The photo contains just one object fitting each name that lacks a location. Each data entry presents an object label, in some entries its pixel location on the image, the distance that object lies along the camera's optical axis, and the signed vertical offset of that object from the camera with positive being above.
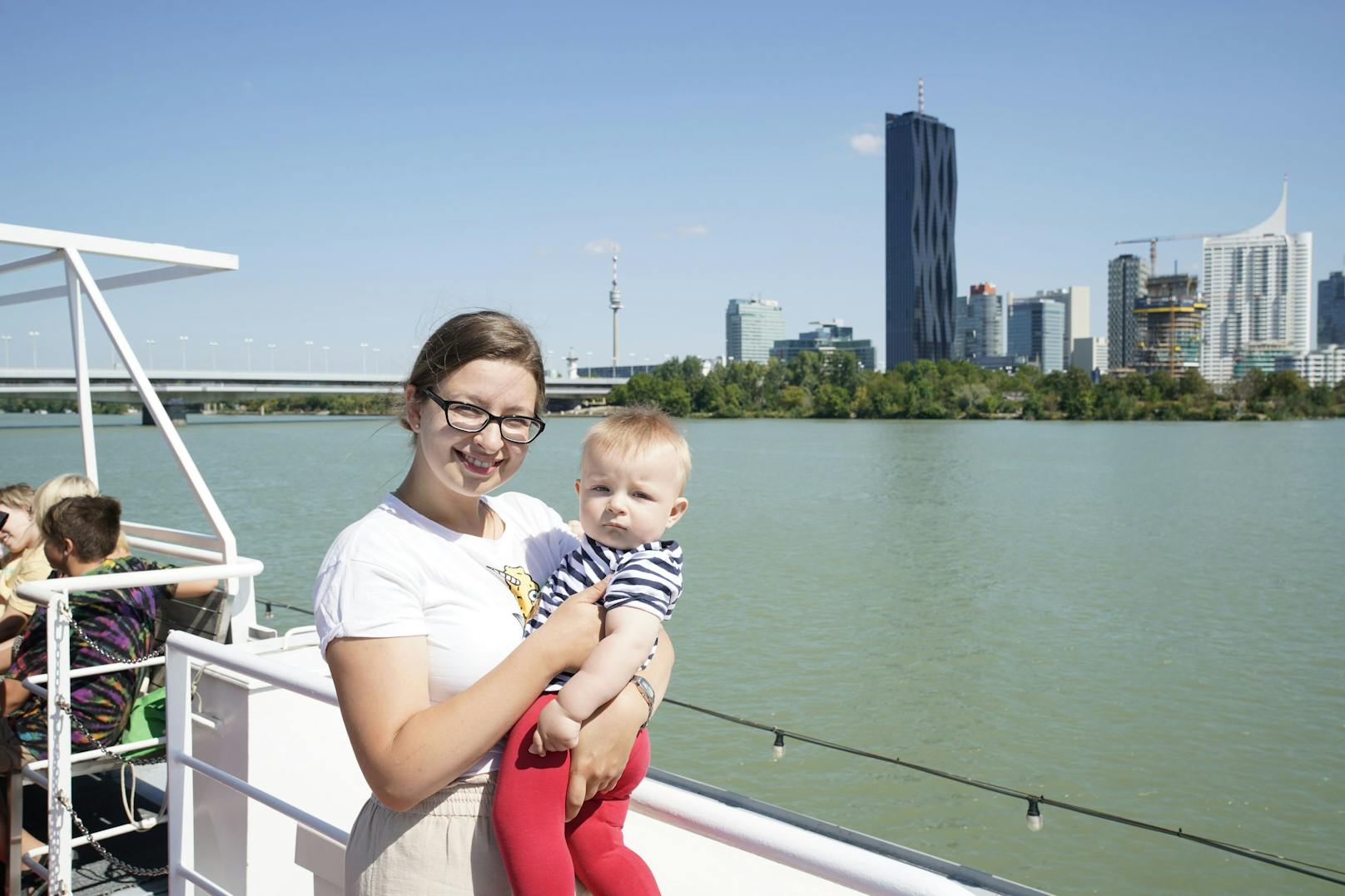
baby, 1.28 -0.34
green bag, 3.05 -0.96
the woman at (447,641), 1.25 -0.31
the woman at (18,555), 3.45 -0.61
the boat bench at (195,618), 3.50 -0.77
